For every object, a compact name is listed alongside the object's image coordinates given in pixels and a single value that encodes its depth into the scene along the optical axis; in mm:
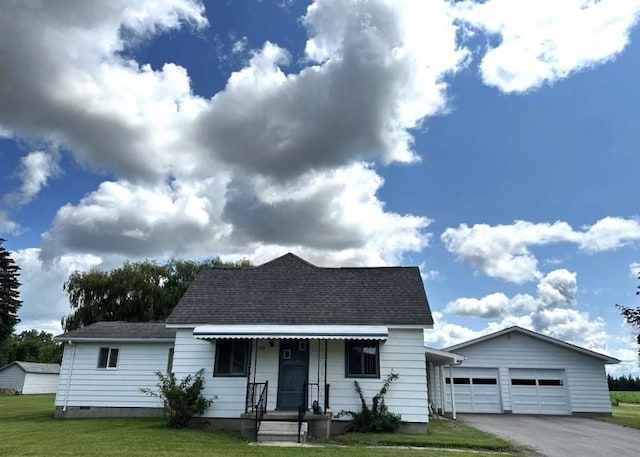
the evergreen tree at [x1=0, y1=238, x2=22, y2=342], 44906
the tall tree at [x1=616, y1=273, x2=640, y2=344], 18734
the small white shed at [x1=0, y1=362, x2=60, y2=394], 44031
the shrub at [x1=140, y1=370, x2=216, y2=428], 12875
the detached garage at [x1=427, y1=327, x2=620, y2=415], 21828
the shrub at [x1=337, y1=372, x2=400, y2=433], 12680
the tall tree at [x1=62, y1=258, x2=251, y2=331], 34406
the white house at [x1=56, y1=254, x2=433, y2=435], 13102
